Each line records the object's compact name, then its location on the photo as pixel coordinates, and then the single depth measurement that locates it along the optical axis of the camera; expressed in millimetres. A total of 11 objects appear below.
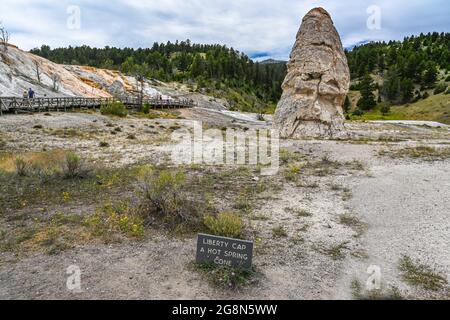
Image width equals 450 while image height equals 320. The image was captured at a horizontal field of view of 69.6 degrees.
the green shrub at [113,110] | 40872
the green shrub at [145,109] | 49125
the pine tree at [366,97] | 82100
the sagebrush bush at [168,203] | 9086
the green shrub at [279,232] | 8379
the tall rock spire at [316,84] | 29656
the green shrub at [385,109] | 76062
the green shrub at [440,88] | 77750
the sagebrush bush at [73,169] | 13094
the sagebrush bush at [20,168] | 13047
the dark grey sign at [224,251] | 6418
